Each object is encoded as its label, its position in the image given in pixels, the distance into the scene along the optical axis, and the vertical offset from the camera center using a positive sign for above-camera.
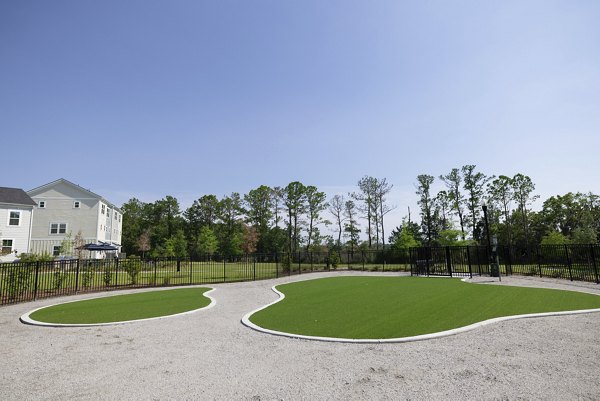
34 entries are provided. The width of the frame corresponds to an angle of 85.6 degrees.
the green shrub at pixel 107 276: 17.41 -1.31
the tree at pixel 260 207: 61.22 +7.89
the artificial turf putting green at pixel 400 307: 7.22 -1.82
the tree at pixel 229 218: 60.42 +6.18
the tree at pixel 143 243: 60.28 +1.41
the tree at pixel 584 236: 28.80 +0.50
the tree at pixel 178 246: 44.20 +0.54
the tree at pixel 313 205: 55.47 +7.22
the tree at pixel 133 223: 63.75 +5.72
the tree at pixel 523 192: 43.14 +6.72
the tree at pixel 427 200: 51.17 +7.00
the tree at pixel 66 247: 30.98 +0.50
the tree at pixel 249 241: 55.95 +1.28
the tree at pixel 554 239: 27.78 +0.28
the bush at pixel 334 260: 30.75 -1.26
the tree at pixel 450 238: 33.94 +0.67
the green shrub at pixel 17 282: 12.95 -1.13
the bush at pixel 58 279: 15.23 -1.25
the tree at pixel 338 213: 54.56 +5.57
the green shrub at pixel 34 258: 17.42 -0.27
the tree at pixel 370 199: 52.19 +7.54
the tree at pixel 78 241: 33.62 +1.13
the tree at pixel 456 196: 47.75 +7.14
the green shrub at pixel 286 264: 24.83 -1.24
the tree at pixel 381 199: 52.00 +7.46
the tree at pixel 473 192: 46.59 +7.40
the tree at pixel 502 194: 44.24 +6.86
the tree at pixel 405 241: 34.41 +0.47
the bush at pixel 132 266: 18.16 -0.84
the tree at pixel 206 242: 49.06 +1.09
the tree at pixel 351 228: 53.65 +3.00
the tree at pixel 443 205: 49.13 +6.04
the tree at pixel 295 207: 56.34 +7.06
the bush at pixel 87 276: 16.67 -1.24
